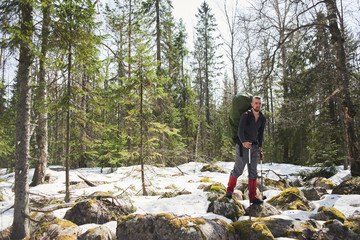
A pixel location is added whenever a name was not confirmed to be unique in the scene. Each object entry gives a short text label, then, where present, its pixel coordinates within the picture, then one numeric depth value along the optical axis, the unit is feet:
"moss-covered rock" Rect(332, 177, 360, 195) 17.70
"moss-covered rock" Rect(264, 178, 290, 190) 23.17
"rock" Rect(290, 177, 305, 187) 25.68
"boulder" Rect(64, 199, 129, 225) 13.42
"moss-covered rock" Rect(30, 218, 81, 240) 11.23
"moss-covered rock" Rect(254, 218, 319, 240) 10.51
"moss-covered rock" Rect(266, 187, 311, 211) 15.28
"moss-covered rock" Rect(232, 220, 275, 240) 10.15
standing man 14.15
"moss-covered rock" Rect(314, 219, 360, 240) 10.27
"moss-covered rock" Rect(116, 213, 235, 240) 9.81
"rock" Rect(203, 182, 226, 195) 18.67
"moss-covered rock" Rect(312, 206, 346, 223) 12.46
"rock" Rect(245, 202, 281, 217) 13.74
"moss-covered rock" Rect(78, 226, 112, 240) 10.68
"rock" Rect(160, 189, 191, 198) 19.78
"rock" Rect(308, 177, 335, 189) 23.11
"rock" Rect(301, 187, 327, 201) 18.53
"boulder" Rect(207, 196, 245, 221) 13.51
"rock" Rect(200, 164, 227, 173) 39.34
